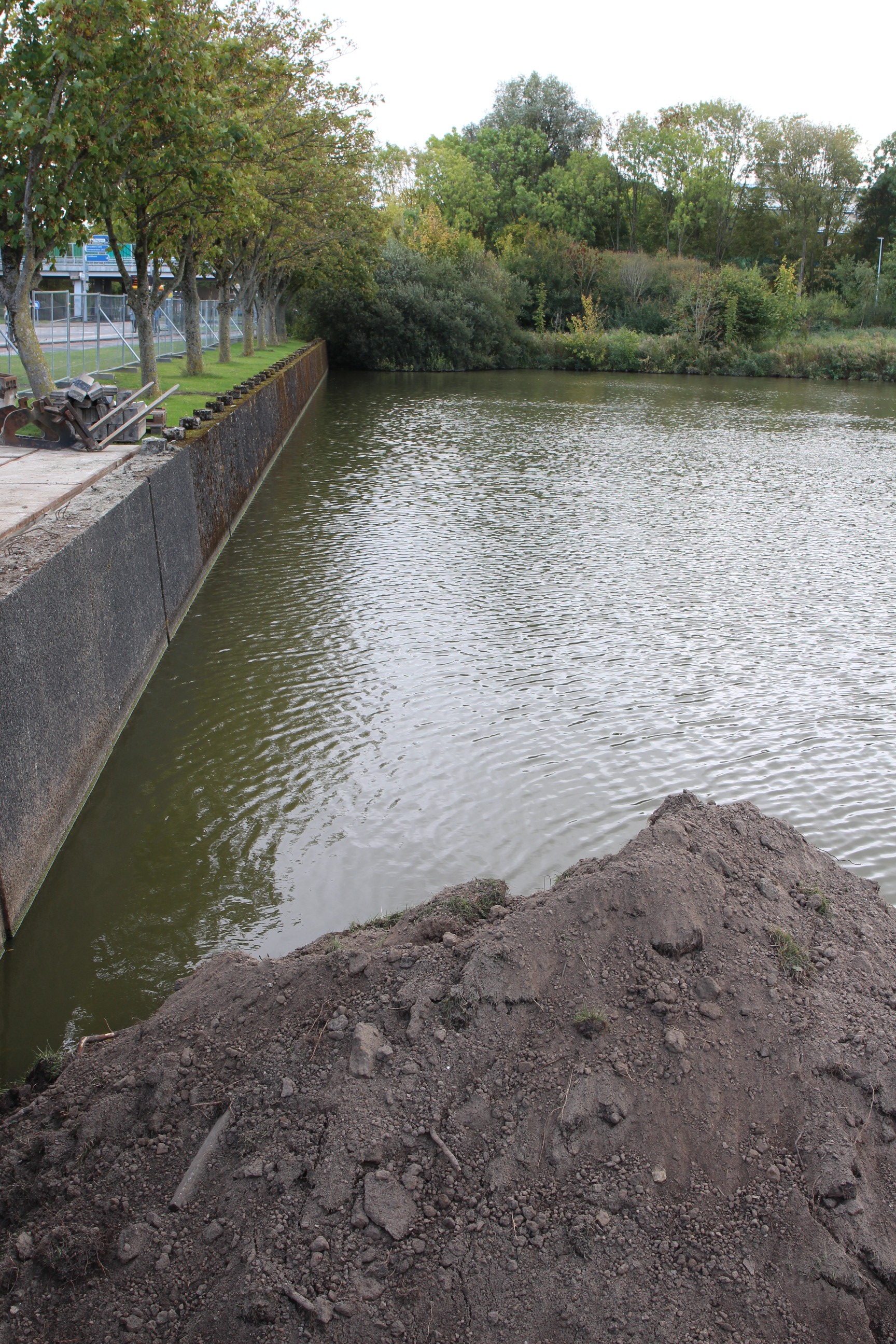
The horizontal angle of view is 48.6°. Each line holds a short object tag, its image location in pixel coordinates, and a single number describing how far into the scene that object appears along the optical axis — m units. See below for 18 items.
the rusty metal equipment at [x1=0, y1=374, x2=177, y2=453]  12.79
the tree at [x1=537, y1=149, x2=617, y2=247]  76.06
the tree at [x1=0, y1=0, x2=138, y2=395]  13.50
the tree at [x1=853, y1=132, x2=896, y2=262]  76.69
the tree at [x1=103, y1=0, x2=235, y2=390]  15.32
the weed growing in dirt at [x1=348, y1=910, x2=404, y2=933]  5.51
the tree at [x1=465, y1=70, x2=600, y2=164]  82.94
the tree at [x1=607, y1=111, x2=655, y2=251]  80.19
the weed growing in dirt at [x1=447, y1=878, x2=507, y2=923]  4.74
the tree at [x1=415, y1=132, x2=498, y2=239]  75.81
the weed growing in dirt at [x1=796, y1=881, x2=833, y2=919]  4.50
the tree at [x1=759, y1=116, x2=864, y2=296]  77.81
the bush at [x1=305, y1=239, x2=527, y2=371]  47.72
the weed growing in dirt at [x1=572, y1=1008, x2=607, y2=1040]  3.71
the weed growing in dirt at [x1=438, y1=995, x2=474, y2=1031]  3.82
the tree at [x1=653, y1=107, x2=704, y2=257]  78.62
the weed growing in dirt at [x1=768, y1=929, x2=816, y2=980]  4.02
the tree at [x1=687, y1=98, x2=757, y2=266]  79.19
